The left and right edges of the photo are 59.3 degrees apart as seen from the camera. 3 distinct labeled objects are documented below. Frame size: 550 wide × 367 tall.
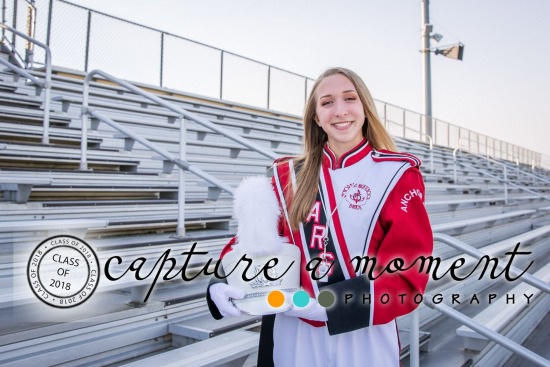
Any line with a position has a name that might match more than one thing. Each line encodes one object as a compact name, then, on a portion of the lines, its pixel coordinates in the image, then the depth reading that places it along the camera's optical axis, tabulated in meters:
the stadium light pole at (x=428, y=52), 14.13
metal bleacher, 1.85
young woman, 1.04
